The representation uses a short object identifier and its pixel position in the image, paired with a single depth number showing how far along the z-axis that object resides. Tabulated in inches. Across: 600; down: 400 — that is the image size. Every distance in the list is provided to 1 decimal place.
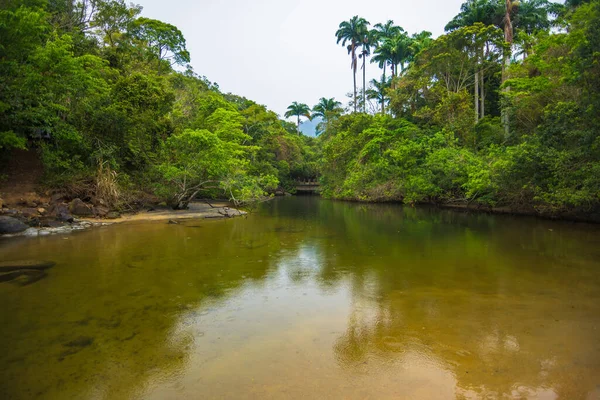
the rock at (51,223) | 518.8
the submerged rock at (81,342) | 168.9
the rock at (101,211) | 626.5
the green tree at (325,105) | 2151.8
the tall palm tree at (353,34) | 1672.0
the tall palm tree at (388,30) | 1643.7
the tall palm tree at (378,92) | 1567.4
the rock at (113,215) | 631.2
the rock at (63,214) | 554.9
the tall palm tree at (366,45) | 1667.1
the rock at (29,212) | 539.6
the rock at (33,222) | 514.5
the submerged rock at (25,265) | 305.7
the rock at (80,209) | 613.9
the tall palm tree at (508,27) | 977.5
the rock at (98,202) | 649.0
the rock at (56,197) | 613.0
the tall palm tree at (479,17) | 1061.8
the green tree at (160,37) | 1005.8
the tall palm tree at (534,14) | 1077.8
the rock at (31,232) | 473.3
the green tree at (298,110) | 2301.9
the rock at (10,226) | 470.0
